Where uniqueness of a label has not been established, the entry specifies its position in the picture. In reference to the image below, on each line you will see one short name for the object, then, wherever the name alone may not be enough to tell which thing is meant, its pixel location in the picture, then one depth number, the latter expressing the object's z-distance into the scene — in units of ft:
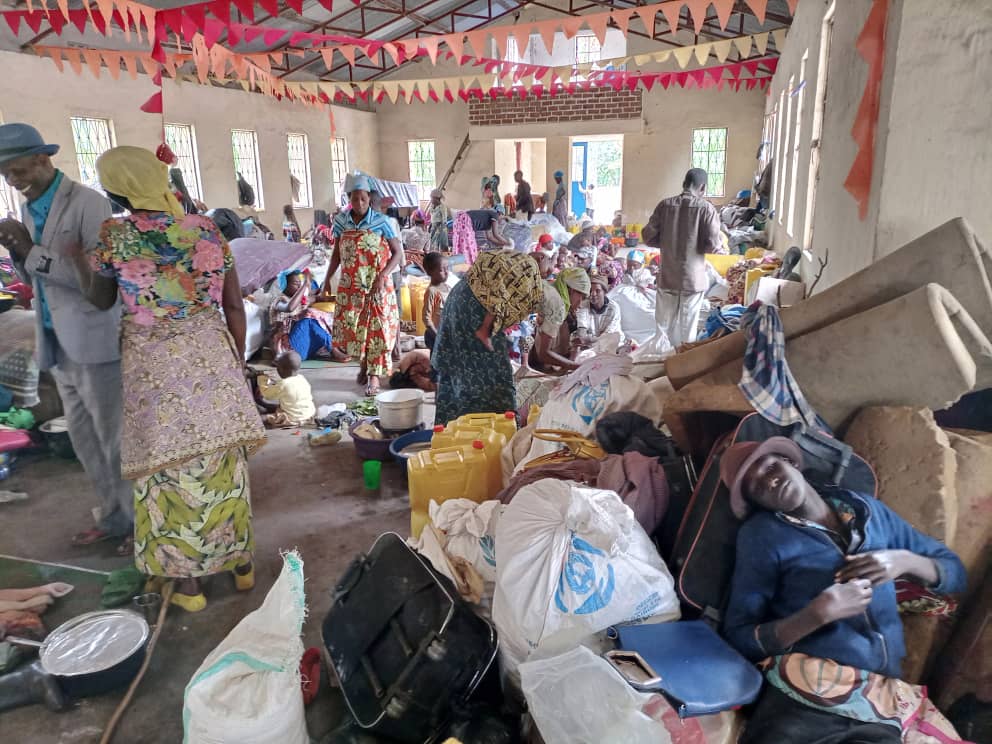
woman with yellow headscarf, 8.06
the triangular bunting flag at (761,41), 27.99
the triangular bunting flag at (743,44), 28.30
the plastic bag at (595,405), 8.64
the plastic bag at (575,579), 5.75
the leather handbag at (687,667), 4.97
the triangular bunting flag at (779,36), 28.89
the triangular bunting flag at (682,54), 29.94
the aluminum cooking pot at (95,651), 7.16
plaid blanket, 6.40
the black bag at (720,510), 5.86
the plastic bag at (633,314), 19.89
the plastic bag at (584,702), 4.61
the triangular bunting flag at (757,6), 16.89
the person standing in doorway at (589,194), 64.05
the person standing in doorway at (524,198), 45.78
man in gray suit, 8.97
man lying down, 4.97
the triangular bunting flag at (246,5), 17.86
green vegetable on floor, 16.93
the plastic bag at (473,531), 7.18
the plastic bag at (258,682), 5.26
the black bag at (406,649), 5.89
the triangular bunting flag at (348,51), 29.20
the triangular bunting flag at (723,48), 27.07
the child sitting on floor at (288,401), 16.08
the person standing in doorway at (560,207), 47.75
